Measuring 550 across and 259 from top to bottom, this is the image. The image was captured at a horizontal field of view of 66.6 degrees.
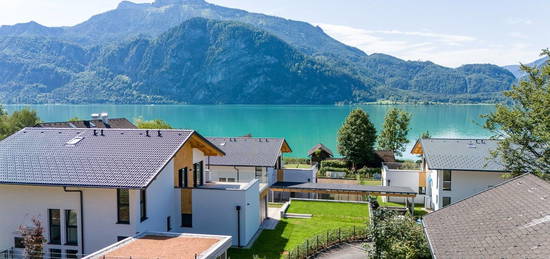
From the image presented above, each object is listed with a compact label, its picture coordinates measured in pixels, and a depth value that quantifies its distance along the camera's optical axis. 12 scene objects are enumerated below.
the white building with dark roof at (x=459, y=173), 29.16
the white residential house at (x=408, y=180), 33.78
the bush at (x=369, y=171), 45.78
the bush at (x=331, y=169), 47.34
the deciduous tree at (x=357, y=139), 48.53
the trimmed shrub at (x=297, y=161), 54.56
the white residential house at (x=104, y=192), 16.47
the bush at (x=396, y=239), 13.57
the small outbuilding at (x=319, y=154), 53.41
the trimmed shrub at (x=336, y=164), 48.99
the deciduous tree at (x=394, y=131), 56.69
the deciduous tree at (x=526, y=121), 20.47
